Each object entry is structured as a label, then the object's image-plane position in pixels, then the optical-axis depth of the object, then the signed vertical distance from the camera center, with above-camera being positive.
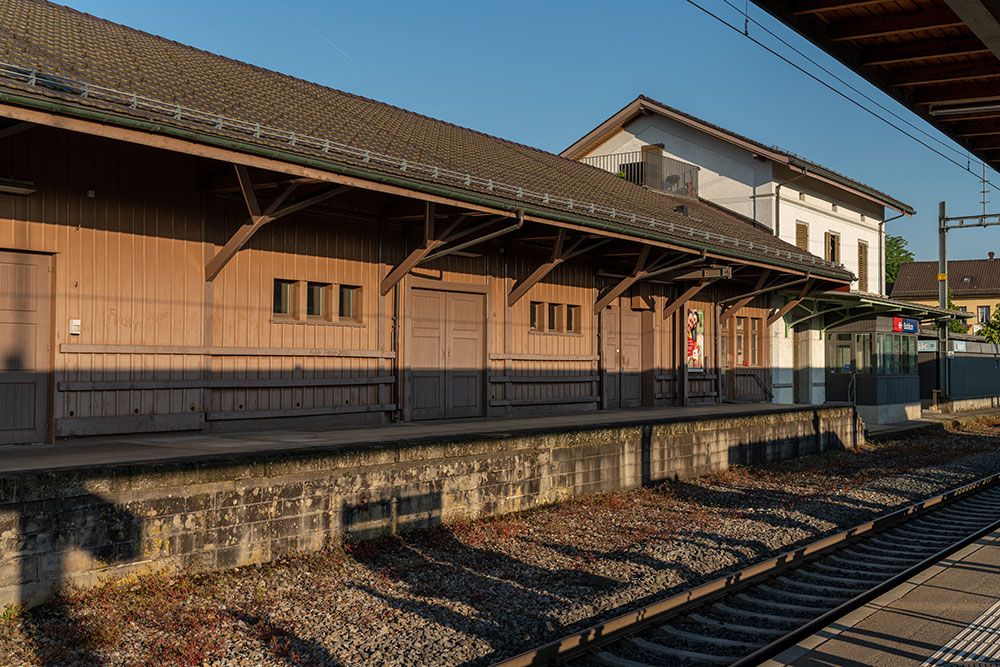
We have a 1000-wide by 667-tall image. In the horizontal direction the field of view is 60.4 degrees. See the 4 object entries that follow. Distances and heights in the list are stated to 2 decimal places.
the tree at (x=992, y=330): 44.47 +1.84
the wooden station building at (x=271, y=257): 9.12 +1.54
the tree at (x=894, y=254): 80.25 +10.58
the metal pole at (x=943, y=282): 31.45 +3.19
